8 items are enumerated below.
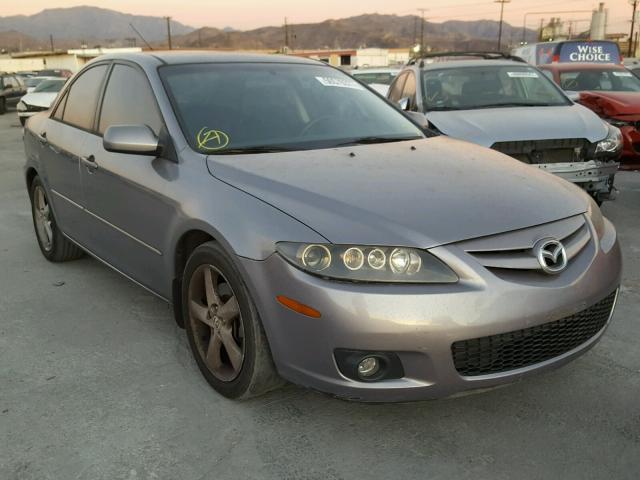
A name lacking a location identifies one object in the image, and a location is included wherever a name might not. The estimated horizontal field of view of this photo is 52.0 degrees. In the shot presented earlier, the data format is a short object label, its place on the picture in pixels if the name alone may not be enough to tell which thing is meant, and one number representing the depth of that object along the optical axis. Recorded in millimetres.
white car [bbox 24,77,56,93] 22656
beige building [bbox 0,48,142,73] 67688
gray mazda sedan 2326
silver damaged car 5449
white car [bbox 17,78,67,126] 14794
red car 7344
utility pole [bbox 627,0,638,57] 62456
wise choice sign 14852
